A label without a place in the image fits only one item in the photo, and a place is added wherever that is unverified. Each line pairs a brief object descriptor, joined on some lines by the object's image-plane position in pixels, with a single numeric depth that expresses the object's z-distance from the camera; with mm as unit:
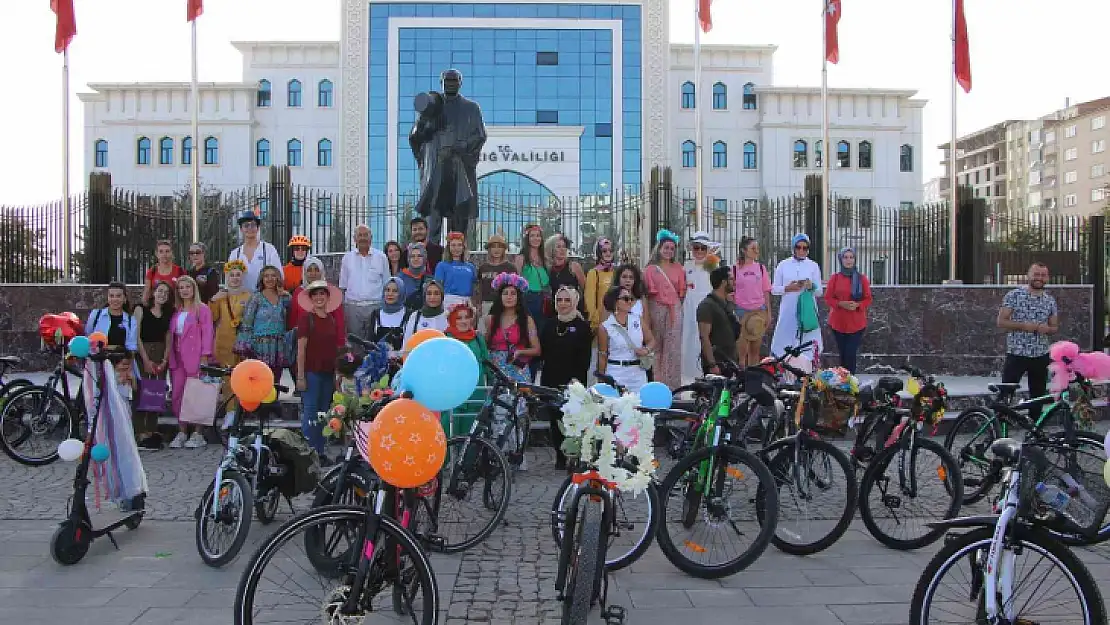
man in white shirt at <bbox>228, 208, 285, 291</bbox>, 10523
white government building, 53781
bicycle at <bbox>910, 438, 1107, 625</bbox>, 3580
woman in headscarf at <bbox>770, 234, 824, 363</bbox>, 10812
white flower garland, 4168
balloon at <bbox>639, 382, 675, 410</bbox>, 5090
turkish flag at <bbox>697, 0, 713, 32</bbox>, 23609
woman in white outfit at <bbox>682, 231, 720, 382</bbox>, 11031
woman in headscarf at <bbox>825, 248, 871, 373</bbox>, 11125
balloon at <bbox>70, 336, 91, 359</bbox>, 5797
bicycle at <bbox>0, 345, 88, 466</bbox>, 9180
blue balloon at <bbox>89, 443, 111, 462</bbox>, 5969
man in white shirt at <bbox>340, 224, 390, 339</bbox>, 10508
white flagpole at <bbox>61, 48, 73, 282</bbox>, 16453
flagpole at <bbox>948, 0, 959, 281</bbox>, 16906
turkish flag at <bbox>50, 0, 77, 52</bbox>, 18609
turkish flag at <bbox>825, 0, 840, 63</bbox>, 21484
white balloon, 5816
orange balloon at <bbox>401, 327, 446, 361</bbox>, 5004
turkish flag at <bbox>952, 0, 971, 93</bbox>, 19188
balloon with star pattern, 3973
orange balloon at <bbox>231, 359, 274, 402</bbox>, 5688
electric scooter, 5609
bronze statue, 12531
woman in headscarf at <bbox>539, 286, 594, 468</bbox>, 8547
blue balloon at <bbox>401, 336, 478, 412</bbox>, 4051
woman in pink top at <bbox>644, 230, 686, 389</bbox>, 9820
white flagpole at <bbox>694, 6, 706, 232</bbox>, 22406
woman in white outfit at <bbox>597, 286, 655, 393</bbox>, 8312
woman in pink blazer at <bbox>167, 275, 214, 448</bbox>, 9586
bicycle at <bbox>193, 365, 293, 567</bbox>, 5602
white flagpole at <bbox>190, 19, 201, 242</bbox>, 18109
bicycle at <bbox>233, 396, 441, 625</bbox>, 3613
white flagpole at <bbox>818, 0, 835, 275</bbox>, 18391
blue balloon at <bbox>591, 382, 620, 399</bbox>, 4750
